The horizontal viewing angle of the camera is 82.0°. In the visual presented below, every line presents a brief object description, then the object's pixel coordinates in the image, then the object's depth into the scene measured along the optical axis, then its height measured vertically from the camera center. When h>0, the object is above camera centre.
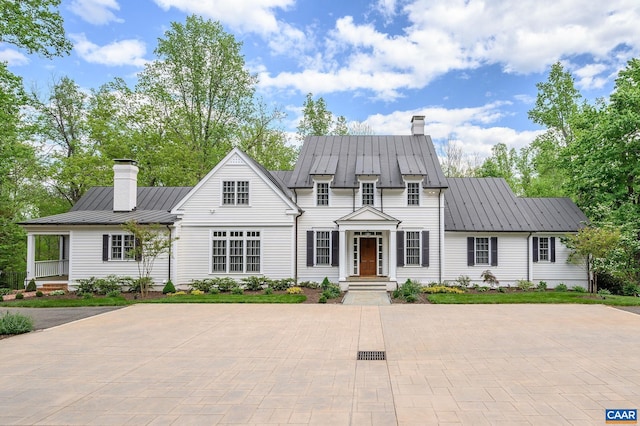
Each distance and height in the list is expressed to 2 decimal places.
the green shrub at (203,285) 18.03 -2.48
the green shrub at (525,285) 18.86 -2.61
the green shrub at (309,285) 18.59 -2.55
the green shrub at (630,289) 17.73 -2.67
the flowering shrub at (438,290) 17.62 -2.67
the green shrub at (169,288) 17.58 -2.55
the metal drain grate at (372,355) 7.73 -2.61
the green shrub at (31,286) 18.05 -2.50
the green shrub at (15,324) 10.08 -2.48
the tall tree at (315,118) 35.06 +11.10
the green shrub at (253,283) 18.12 -2.38
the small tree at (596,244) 15.76 -0.43
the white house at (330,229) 18.45 +0.28
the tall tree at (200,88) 28.69 +11.77
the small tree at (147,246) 16.22 -0.51
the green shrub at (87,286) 17.65 -2.45
